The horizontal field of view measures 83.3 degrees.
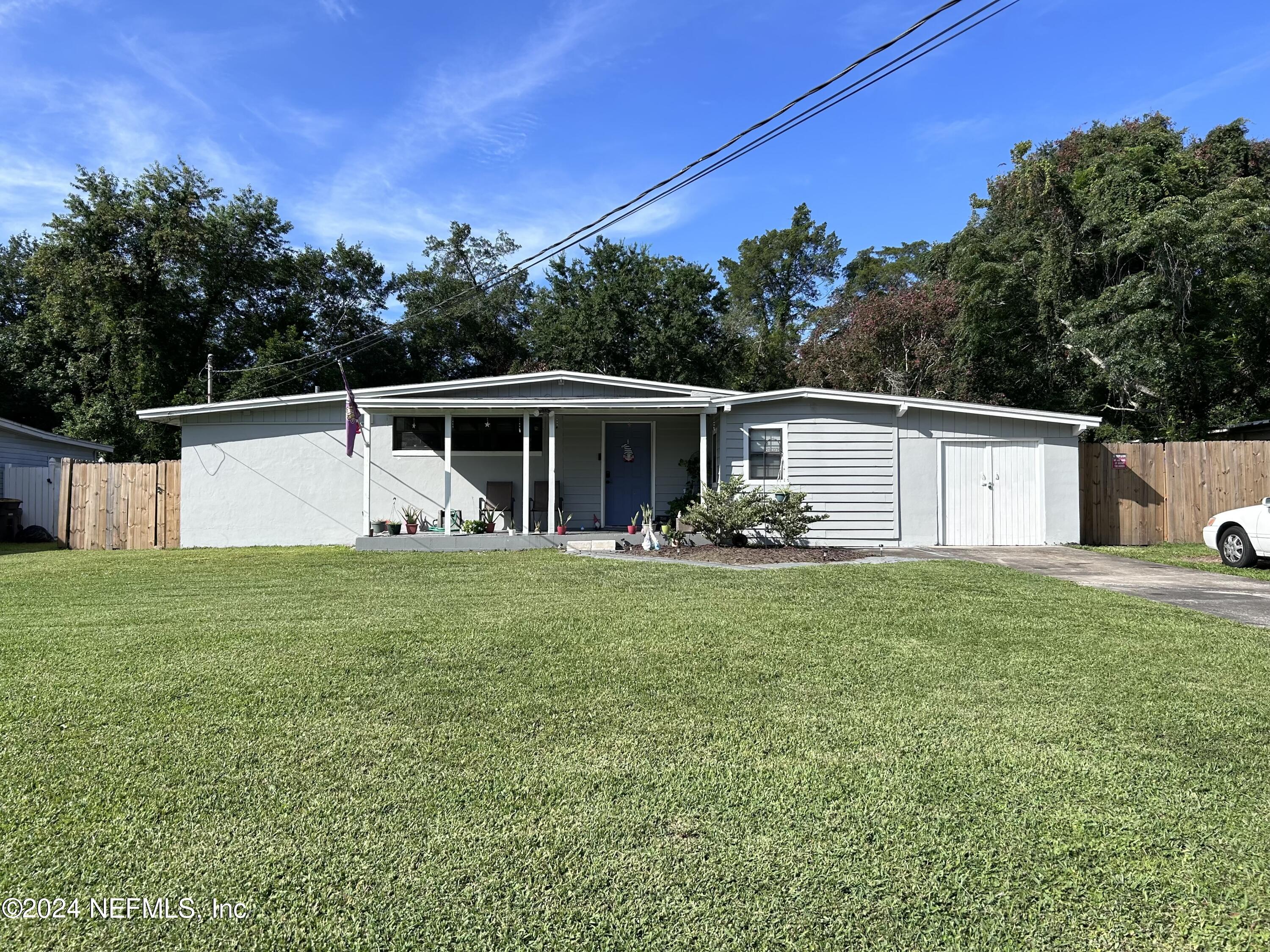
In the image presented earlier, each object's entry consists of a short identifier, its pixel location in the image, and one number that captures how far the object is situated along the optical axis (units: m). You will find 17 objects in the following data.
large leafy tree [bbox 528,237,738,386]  26.95
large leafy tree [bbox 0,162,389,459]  24.61
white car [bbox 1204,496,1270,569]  9.06
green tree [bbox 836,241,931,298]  33.09
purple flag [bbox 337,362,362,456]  11.87
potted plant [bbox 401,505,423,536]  12.32
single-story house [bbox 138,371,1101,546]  12.37
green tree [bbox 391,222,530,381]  30.55
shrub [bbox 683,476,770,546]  11.22
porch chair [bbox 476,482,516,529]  13.52
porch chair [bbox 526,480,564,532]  13.65
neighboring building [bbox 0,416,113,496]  16.59
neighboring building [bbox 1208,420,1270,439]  14.77
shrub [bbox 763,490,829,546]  11.32
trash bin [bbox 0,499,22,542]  14.93
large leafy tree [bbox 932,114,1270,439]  16.39
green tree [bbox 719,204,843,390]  38.88
